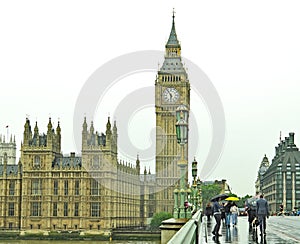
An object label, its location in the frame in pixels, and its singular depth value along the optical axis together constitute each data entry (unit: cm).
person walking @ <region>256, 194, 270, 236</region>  2112
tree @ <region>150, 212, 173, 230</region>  9569
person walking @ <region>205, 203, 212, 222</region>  4146
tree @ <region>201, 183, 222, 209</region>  15712
